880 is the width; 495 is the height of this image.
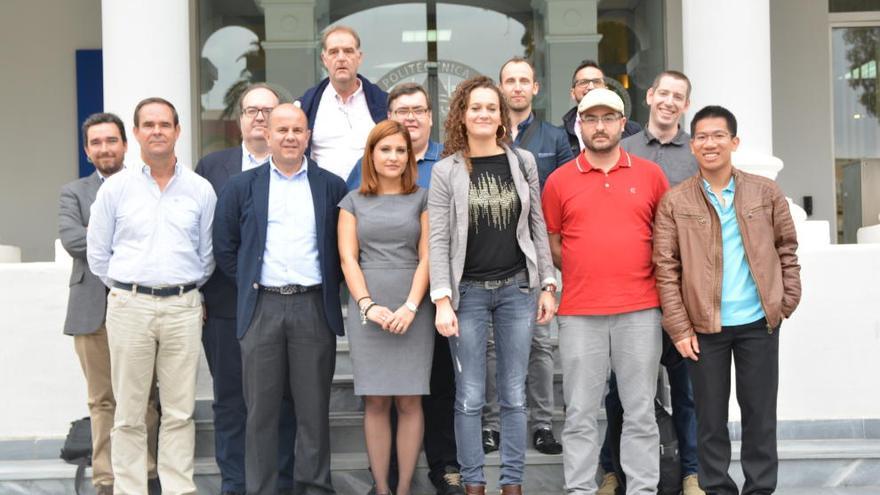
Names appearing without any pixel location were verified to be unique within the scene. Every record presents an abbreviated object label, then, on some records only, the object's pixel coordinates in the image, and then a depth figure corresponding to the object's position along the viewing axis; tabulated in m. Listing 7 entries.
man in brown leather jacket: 4.79
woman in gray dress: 4.99
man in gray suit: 5.39
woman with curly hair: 4.89
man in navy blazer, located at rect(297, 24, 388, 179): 5.80
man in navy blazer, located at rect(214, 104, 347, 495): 5.07
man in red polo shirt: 4.84
